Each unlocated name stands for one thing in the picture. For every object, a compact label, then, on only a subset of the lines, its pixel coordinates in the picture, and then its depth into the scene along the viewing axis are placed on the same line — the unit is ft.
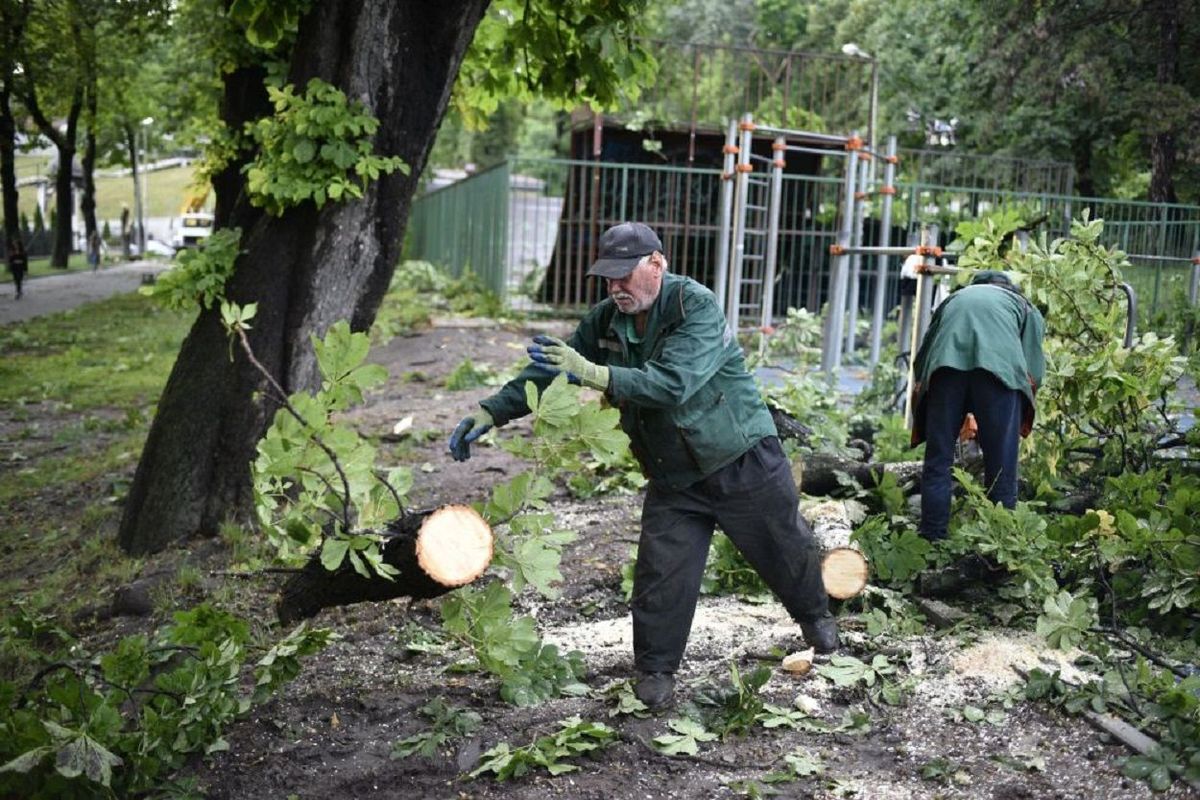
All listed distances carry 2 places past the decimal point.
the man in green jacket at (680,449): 15.66
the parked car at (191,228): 147.48
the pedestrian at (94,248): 131.85
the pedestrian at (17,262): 89.15
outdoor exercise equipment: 34.78
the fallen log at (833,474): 22.80
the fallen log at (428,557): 14.90
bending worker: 20.11
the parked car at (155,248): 173.00
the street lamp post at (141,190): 164.66
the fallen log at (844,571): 19.02
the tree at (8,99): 65.59
